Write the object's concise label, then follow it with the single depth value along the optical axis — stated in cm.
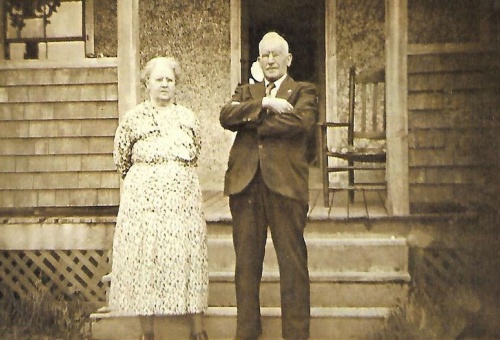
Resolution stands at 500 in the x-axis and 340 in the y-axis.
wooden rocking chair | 393
